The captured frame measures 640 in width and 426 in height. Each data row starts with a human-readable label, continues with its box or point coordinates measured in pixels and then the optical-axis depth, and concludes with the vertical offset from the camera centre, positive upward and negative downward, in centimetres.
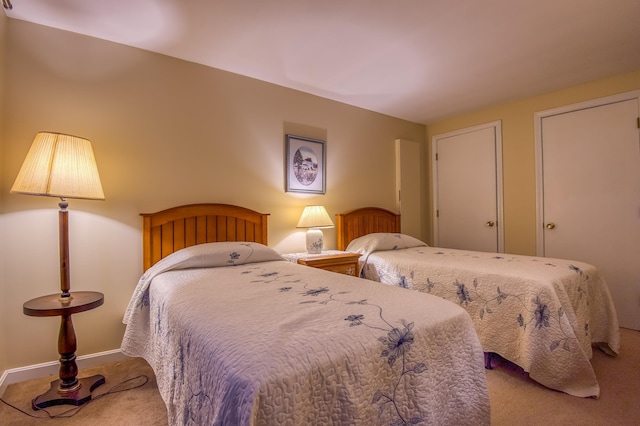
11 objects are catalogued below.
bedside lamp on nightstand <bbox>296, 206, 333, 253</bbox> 281 -8
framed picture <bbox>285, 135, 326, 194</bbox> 293 +48
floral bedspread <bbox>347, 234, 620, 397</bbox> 170 -59
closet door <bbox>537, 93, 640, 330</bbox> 266 +17
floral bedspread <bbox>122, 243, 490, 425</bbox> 76 -41
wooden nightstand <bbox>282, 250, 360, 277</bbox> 251 -39
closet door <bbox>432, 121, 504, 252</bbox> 349 +28
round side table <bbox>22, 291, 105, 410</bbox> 159 -75
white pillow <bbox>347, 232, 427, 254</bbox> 296 -30
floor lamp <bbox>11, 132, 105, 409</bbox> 157 +12
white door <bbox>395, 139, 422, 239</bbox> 382 +34
